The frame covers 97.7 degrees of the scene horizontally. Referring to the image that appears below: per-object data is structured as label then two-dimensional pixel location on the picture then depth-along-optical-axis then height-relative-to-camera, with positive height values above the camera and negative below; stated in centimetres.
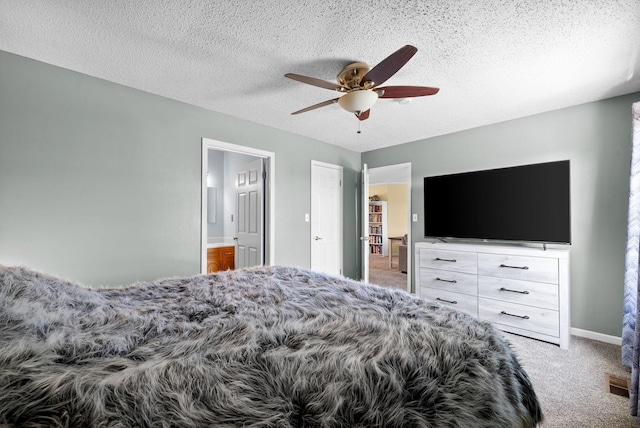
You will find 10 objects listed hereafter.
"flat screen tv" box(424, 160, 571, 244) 285 +16
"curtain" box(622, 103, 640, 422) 223 -27
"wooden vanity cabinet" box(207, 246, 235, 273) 406 -61
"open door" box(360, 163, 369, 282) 416 +0
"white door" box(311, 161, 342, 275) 419 +1
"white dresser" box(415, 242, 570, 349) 264 -71
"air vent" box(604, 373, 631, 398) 194 -120
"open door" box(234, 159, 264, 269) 369 +5
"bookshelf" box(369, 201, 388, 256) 893 -27
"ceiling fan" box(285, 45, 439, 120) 197 +96
